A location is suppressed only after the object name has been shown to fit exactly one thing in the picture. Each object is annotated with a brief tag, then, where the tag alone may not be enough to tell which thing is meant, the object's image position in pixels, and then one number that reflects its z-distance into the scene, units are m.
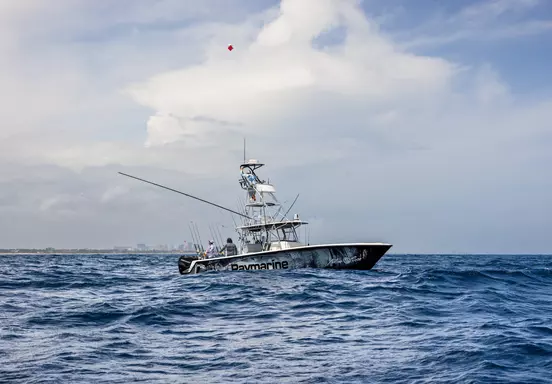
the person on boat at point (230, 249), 37.31
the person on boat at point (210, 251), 38.84
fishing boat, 33.84
